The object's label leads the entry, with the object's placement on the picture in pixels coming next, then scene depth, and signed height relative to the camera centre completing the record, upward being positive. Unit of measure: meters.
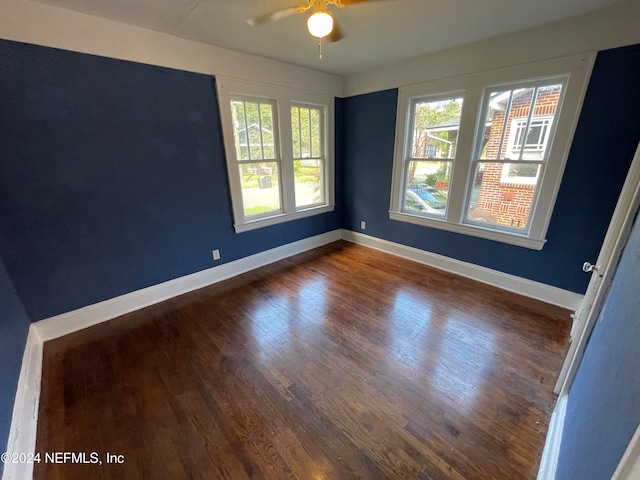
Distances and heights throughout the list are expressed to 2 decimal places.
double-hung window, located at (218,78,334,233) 2.94 +0.03
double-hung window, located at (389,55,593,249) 2.34 +0.05
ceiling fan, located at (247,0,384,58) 1.52 +0.83
